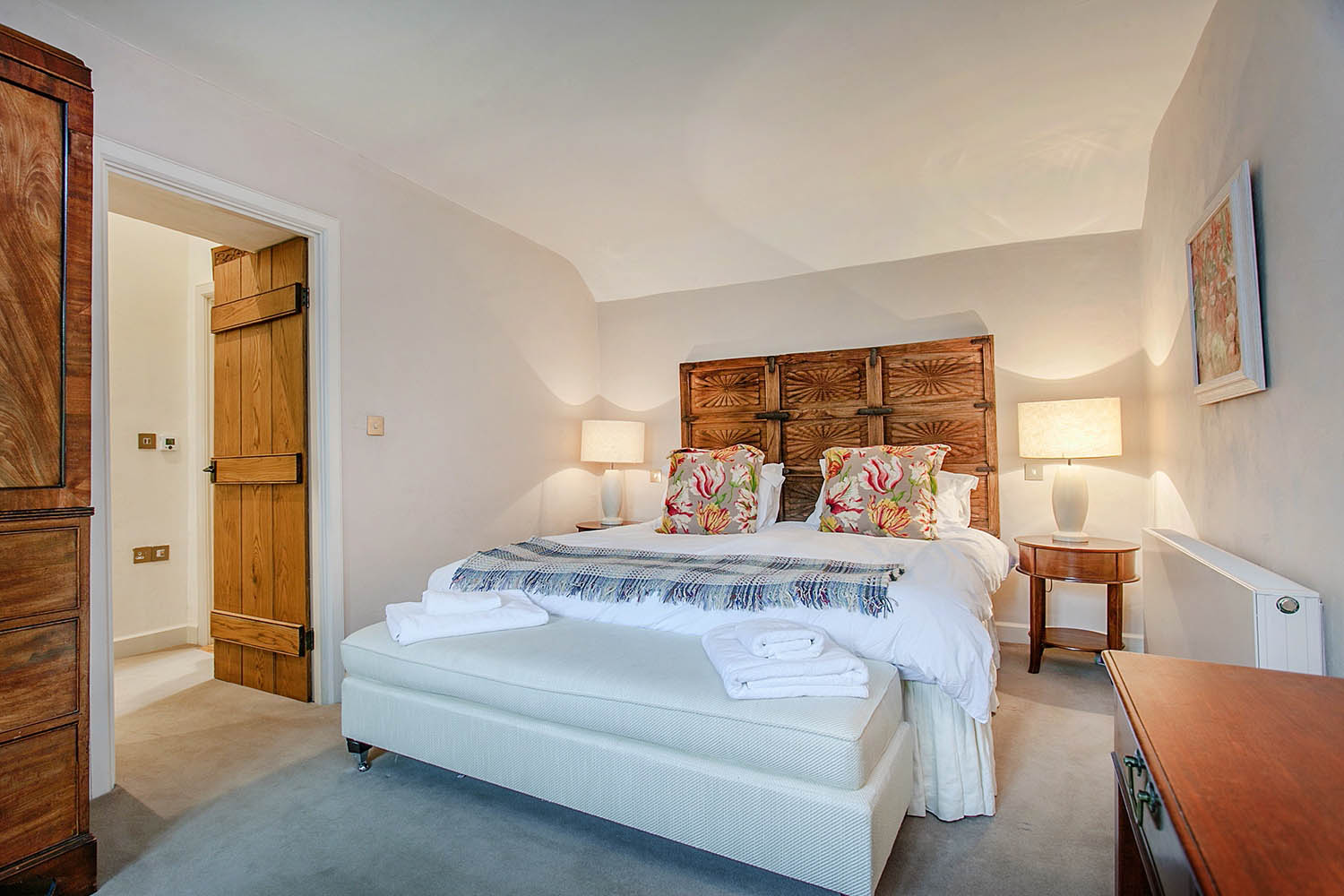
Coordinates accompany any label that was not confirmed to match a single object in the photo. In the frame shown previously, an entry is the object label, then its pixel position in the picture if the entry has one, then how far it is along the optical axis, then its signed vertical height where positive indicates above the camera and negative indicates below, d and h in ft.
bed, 4.74 -2.24
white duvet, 5.83 -1.56
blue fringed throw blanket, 6.45 -1.29
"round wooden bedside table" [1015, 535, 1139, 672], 9.57 -1.78
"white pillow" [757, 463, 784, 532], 12.01 -0.70
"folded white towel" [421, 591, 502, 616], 7.20 -1.51
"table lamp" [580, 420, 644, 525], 14.24 +0.27
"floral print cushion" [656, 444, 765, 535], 11.16 -0.60
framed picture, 5.70 +1.45
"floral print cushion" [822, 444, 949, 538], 10.07 -0.60
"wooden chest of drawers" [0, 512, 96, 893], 4.79 -1.72
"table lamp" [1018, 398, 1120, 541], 10.10 +0.19
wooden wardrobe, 4.85 +0.07
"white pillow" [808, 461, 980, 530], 10.81 -0.73
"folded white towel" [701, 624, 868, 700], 5.16 -1.74
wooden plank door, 9.62 -0.04
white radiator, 4.56 -1.33
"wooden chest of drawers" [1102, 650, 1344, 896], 1.84 -1.14
